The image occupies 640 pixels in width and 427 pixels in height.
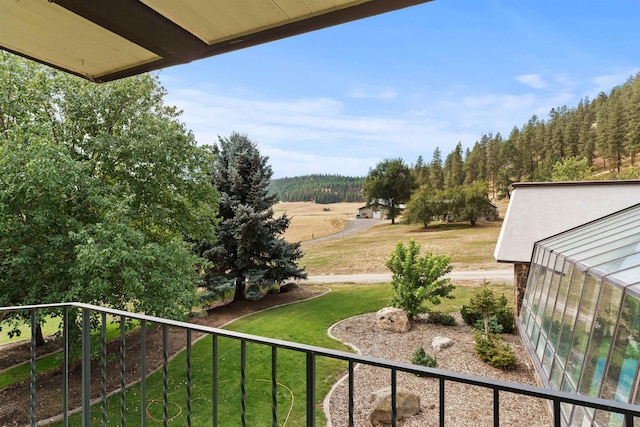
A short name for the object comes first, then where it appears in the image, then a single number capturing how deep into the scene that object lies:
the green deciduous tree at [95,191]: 5.96
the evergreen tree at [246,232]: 11.94
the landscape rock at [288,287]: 14.39
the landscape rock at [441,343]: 7.97
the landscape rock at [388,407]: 5.40
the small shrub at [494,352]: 6.81
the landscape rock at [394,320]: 9.34
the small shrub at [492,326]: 8.52
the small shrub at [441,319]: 9.61
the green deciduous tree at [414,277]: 9.53
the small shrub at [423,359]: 6.82
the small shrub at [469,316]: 9.37
